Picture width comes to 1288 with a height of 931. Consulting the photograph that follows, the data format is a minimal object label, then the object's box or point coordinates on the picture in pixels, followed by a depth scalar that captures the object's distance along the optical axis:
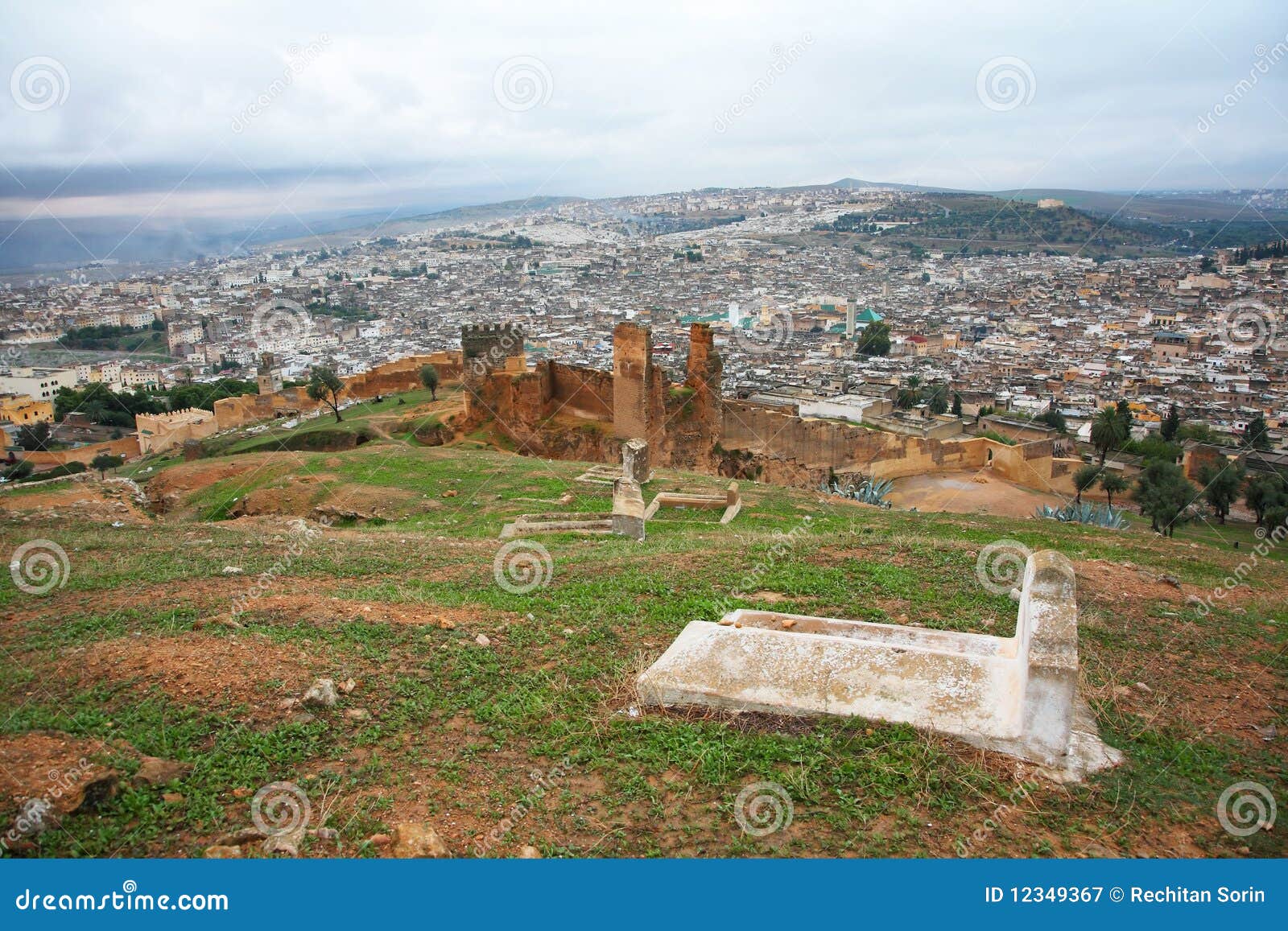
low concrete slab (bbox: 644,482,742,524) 15.76
